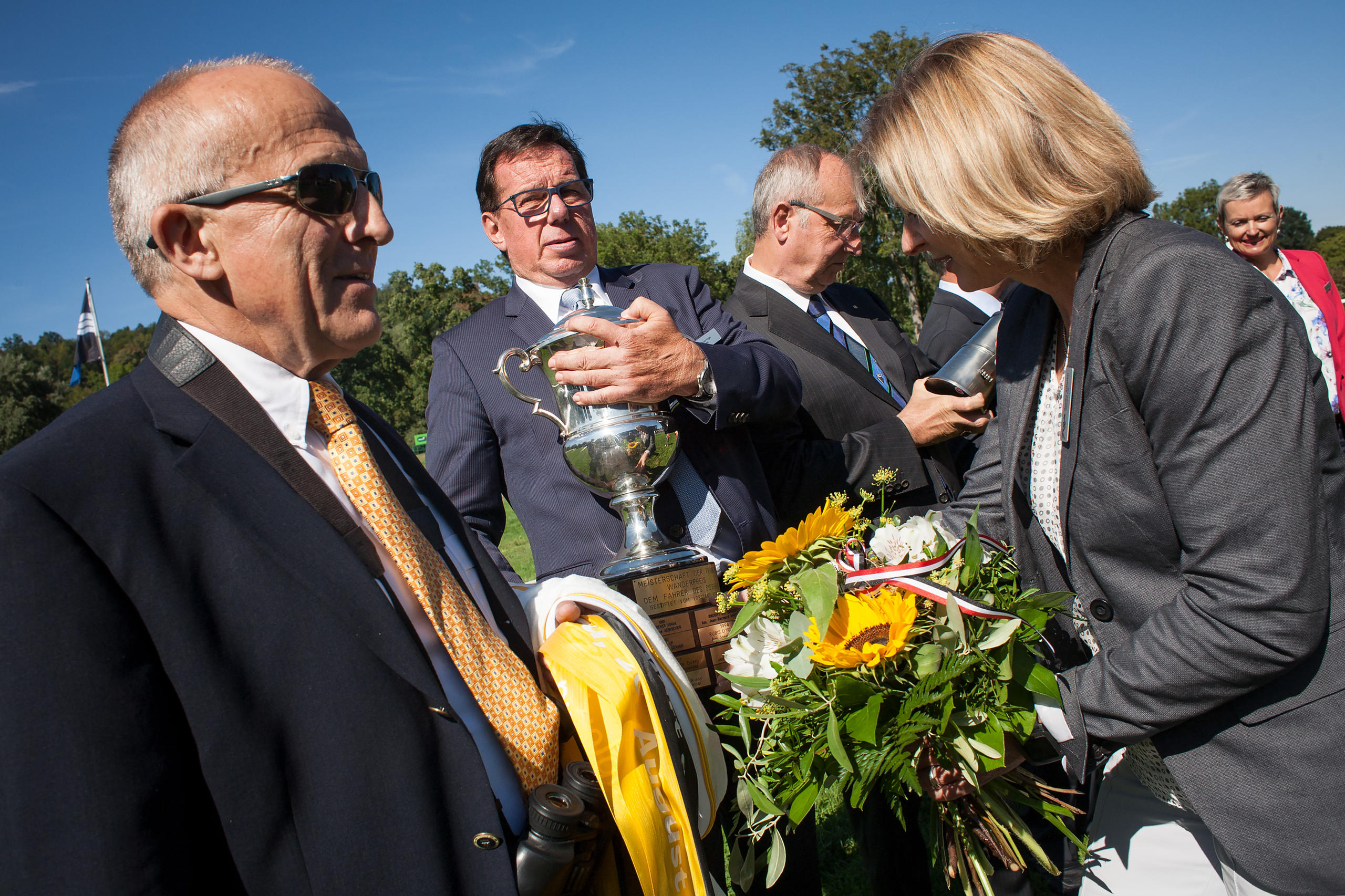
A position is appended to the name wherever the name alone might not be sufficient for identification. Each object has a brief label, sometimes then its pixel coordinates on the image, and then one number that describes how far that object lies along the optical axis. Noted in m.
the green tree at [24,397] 41.28
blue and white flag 30.56
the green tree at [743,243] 37.81
